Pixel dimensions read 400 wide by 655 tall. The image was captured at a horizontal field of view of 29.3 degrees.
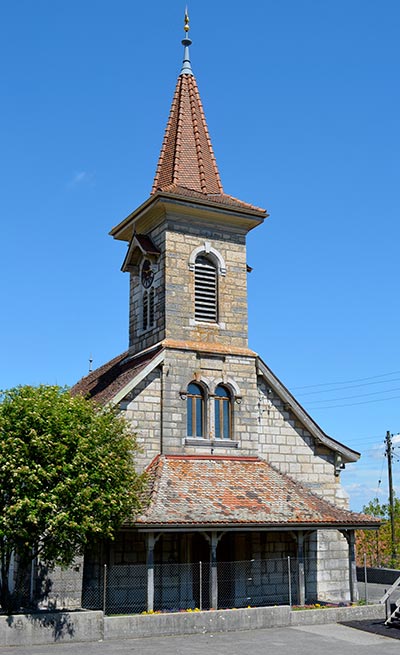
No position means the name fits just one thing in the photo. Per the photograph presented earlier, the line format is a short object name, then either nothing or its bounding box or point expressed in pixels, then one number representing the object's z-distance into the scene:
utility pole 41.19
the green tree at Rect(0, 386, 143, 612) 17.75
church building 22.39
